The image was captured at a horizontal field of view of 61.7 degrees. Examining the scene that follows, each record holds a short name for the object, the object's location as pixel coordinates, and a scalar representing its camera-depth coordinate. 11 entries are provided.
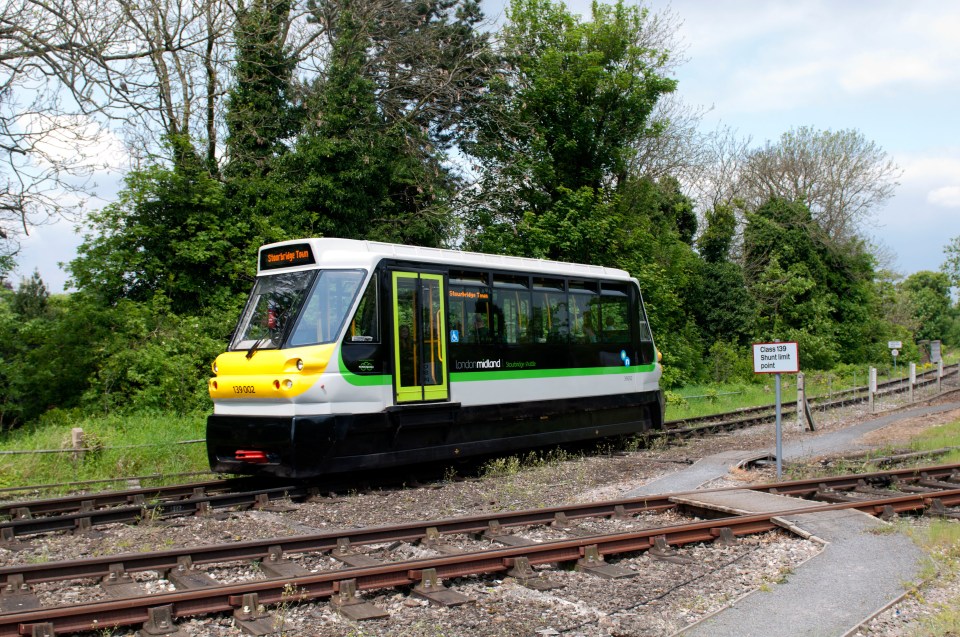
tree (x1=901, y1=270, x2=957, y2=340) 82.86
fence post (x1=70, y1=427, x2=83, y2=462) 12.54
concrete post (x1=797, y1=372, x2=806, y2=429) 18.37
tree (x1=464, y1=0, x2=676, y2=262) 27.25
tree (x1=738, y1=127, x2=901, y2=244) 47.12
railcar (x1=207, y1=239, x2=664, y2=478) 10.44
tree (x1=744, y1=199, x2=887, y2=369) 42.09
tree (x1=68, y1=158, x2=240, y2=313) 18.62
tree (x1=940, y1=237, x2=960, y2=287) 54.84
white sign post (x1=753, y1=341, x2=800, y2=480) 11.39
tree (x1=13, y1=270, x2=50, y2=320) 30.11
